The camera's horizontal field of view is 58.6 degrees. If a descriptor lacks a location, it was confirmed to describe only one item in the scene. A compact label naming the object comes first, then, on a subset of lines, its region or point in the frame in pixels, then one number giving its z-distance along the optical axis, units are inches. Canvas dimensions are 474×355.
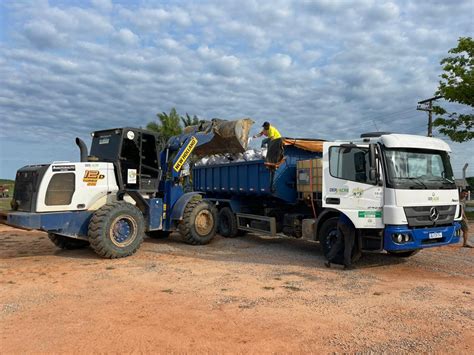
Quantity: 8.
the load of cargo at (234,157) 470.3
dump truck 312.2
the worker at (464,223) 363.3
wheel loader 354.3
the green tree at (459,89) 770.8
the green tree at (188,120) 1189.8
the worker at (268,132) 467.2
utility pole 1098.1
